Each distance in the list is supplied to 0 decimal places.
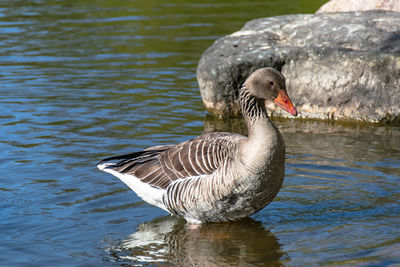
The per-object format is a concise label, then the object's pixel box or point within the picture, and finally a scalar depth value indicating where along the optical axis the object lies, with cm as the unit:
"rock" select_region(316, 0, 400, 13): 1302
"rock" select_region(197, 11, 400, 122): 1098
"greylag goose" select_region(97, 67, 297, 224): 684
